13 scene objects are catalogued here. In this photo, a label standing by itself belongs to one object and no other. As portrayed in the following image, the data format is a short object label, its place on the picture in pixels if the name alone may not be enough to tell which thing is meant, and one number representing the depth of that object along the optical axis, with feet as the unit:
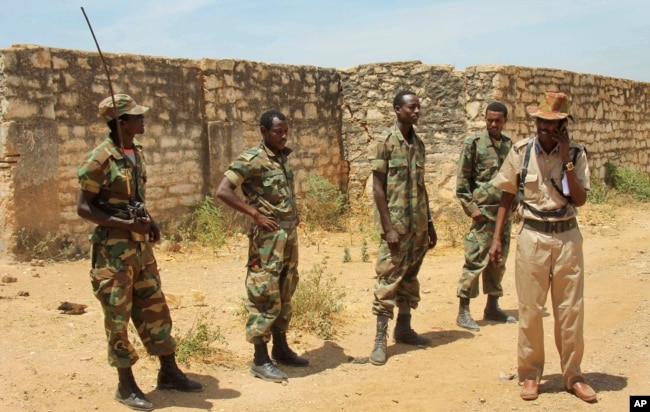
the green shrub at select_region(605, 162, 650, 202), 45.65
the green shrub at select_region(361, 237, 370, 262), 28.86
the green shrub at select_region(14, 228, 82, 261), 25.44
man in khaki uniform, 13.97
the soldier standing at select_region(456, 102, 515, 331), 19.72
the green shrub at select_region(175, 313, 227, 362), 16.63
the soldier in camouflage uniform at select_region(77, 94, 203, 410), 13.38
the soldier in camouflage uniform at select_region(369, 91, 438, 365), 17.12
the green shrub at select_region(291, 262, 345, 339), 19.31
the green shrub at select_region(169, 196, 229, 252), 30.42
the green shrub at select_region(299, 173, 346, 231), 35.63
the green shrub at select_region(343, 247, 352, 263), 28.68
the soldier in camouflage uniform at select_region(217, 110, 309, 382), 15.48
